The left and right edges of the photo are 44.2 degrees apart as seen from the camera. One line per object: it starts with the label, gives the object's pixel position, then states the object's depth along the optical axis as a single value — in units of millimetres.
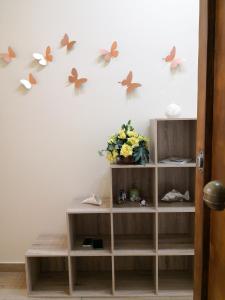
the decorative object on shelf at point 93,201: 2139
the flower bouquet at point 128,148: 1961
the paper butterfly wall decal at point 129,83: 2207
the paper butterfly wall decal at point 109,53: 2182
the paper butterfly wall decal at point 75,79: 2215
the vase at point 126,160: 1991
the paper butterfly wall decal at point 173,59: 2176
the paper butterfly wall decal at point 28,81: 2230
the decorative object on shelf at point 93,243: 2137
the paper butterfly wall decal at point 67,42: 2184
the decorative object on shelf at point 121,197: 2179
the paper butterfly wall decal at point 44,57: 2201
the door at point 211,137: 708
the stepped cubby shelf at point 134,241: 2059
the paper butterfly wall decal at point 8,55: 2211
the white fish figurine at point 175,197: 2166
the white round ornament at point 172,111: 2045
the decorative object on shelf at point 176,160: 2037
